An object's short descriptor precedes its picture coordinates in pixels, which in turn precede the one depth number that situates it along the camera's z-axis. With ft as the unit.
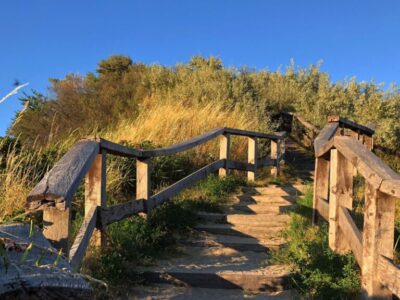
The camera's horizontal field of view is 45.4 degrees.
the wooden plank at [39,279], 4.07
